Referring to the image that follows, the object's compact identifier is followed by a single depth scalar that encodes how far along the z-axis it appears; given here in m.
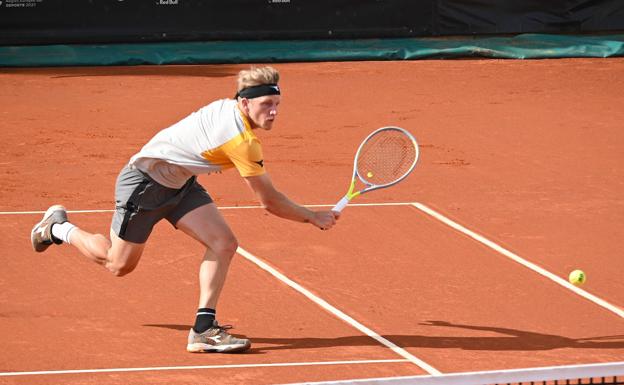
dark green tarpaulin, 36.68
